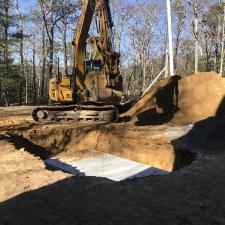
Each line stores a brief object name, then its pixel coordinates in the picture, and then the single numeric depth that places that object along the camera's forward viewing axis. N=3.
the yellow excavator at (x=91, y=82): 10.21
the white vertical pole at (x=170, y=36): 12.13
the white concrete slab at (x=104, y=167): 6.51
